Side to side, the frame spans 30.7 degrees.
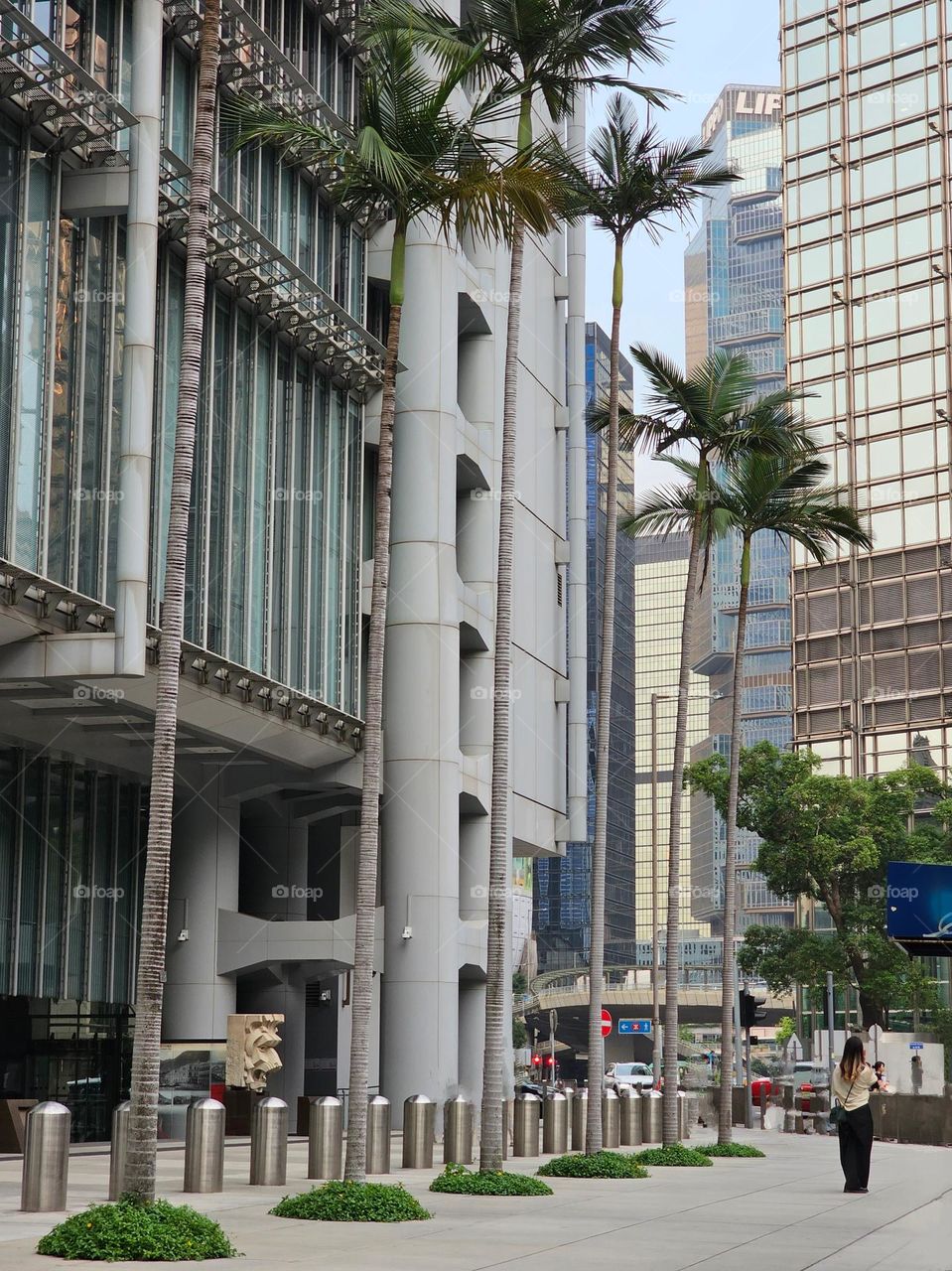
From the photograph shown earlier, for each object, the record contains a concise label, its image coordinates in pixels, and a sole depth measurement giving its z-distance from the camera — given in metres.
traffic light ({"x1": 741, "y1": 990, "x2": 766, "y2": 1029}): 43.02
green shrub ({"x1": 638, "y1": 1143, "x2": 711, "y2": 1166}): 26.65
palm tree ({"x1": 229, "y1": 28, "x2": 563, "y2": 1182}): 17.98
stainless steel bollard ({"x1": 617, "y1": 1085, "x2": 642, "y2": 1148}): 32.62
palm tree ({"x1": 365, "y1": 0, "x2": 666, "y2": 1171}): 20.80
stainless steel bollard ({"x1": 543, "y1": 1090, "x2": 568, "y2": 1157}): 27.19
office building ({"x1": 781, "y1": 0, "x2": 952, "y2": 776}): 80.06
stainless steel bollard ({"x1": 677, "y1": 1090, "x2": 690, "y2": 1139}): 35.58
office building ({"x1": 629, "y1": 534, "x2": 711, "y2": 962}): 192.62
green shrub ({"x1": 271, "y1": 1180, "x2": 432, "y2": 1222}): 16.05
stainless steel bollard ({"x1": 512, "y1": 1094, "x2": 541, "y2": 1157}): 26.48
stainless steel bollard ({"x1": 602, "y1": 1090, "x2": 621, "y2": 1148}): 30.97
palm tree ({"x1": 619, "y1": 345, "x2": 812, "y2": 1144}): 28.66
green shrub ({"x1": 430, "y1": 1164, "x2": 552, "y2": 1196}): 19.38
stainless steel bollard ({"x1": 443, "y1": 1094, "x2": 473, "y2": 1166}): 23.88
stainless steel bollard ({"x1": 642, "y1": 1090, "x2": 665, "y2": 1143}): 33.75
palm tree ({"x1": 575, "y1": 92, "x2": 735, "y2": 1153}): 24.89
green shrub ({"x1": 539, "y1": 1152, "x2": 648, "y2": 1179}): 22.86
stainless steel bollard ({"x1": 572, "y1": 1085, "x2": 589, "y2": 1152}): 28.86
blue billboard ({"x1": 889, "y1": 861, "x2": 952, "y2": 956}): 31.31
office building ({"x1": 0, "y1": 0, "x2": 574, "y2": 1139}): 24.53
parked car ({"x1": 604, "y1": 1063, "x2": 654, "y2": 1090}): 68.81
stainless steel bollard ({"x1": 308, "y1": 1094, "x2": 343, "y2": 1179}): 20.03
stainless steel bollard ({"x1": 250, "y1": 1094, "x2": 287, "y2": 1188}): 19.62
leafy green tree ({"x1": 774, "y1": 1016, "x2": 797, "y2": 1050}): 121.93
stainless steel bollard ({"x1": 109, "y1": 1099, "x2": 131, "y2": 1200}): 16.31
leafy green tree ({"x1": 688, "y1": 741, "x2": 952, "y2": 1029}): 51.09
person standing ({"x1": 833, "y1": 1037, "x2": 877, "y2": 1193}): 20.56
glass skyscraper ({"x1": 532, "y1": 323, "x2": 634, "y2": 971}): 136.62
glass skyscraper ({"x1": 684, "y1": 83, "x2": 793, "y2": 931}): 162.88
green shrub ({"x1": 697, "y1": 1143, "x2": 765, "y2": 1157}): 30.33
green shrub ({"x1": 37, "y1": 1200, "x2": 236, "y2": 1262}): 12.18
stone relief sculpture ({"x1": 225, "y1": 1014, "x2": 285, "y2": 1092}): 30.03
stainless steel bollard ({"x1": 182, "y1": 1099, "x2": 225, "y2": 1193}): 17.80
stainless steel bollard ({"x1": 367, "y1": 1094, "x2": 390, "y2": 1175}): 22.19
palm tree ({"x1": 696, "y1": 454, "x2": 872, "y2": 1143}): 29.97
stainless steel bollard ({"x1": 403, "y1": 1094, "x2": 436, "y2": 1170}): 23.97
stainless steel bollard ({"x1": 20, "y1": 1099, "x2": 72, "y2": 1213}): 15.33
